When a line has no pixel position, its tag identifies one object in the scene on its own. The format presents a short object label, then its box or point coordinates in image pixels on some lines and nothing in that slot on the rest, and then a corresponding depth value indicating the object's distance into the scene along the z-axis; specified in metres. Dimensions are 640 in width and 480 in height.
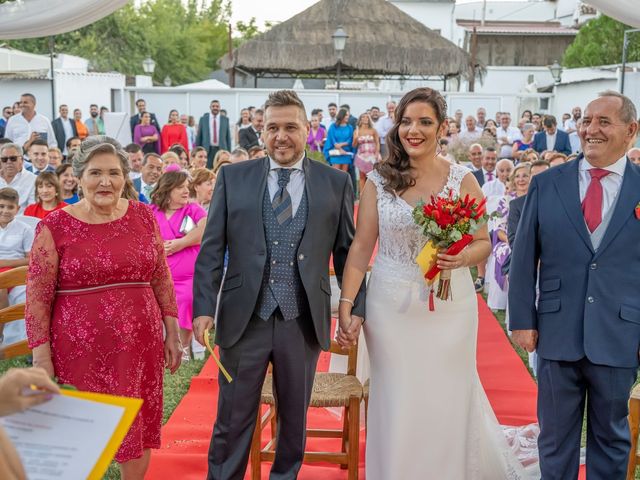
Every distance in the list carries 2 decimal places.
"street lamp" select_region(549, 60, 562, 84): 30.94
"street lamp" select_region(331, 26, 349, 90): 24.00
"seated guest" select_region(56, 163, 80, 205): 10.32
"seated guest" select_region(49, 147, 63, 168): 13.14
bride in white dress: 4.99
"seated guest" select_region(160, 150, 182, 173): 12.09
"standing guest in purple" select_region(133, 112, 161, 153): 21.19
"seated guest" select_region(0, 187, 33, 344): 8.49
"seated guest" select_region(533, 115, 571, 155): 19.61
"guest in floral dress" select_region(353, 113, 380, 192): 19.70
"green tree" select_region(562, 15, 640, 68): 34.50
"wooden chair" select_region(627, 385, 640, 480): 5.09
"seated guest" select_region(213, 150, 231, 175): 11.92
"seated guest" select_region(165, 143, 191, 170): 14.55
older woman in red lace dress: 4.36
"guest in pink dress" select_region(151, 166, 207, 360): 8.52
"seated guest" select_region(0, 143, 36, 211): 10.54
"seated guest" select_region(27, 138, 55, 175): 11.80
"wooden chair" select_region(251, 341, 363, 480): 5.27
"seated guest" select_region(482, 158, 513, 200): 12.11
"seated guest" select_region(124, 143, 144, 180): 13.01
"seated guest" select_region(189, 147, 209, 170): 14.69
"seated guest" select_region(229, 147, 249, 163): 12.26
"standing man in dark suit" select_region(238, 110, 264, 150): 19.95
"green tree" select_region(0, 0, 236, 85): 51.66
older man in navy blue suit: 4.46
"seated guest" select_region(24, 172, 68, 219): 9.16
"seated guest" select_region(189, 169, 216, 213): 9.73
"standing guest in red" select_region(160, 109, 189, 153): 21.56
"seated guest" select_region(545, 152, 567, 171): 10.73
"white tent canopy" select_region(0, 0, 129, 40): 5.76
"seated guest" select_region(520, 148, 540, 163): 12.88
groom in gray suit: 4.57
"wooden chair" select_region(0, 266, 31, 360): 5.29
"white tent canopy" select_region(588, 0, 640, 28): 5.50
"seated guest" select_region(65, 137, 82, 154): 14.75
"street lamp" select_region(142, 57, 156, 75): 37.44
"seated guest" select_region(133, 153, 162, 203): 11.43
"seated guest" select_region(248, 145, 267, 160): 13.23
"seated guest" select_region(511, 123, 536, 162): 19.56
